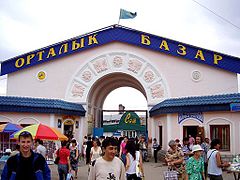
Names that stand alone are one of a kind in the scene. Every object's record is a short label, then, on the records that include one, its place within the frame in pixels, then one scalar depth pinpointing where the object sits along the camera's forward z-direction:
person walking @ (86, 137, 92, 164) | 11.87
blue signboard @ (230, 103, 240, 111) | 12.39
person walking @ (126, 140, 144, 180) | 5.45
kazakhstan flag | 18.24
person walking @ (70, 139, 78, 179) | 8.69
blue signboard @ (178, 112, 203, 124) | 14.35
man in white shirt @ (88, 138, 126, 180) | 3.25
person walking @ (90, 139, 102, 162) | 8.41
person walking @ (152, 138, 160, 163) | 14.80
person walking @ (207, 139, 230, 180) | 5.28
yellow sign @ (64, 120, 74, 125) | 16.51
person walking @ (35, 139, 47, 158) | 8.19
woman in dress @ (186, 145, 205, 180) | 4.82
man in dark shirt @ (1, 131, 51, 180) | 2.93
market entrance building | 15.25
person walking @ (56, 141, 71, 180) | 7.47
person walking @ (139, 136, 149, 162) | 14.93
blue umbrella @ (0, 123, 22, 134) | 9.89
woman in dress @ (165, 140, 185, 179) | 6.06
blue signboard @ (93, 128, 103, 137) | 17.75
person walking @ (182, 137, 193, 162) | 8.43
